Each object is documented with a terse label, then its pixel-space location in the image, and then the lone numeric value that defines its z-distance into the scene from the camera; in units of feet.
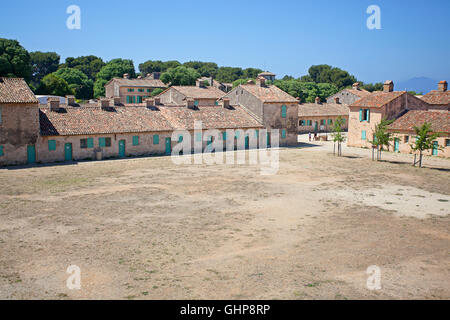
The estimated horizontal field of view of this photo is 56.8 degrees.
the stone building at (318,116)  223.30
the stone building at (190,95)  215.31
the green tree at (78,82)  287.28
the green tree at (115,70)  318.24
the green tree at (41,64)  395.96
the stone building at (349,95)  289.74
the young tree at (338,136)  140.45
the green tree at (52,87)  235.20
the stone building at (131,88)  277.44
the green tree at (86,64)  419.93
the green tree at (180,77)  285.43
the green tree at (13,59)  203.51
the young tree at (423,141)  114.01
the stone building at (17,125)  112.47
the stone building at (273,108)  164.55
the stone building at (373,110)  153.89
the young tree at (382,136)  125.80
